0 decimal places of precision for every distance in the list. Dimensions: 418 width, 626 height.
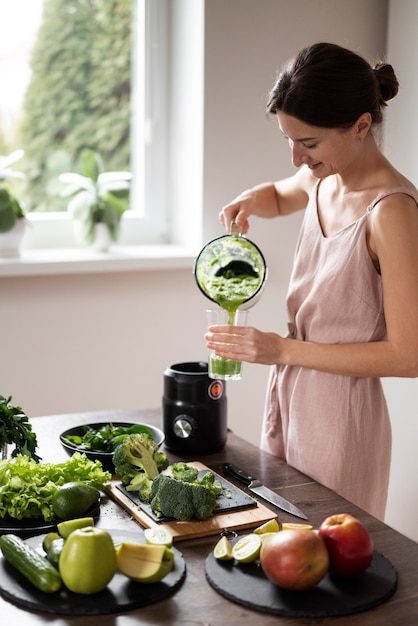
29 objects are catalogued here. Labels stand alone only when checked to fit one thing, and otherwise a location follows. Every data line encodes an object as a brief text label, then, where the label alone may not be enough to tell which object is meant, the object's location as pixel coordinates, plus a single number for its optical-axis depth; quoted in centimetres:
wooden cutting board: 156
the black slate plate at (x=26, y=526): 153
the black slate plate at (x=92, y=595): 130
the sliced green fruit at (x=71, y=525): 144
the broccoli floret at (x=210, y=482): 167
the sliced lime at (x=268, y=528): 151
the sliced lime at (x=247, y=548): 142
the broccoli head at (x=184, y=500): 158
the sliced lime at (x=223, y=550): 143
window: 324
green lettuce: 157
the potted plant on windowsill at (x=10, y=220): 305
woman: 186
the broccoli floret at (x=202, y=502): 159
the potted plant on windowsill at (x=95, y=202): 326
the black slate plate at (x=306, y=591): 130
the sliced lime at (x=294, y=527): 143
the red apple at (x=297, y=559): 131
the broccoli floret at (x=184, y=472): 167
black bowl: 183
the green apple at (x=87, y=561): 132
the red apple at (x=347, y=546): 135
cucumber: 133
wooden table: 129
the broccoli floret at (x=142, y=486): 167
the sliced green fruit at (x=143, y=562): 136
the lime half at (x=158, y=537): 145
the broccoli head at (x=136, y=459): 176
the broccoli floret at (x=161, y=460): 180
